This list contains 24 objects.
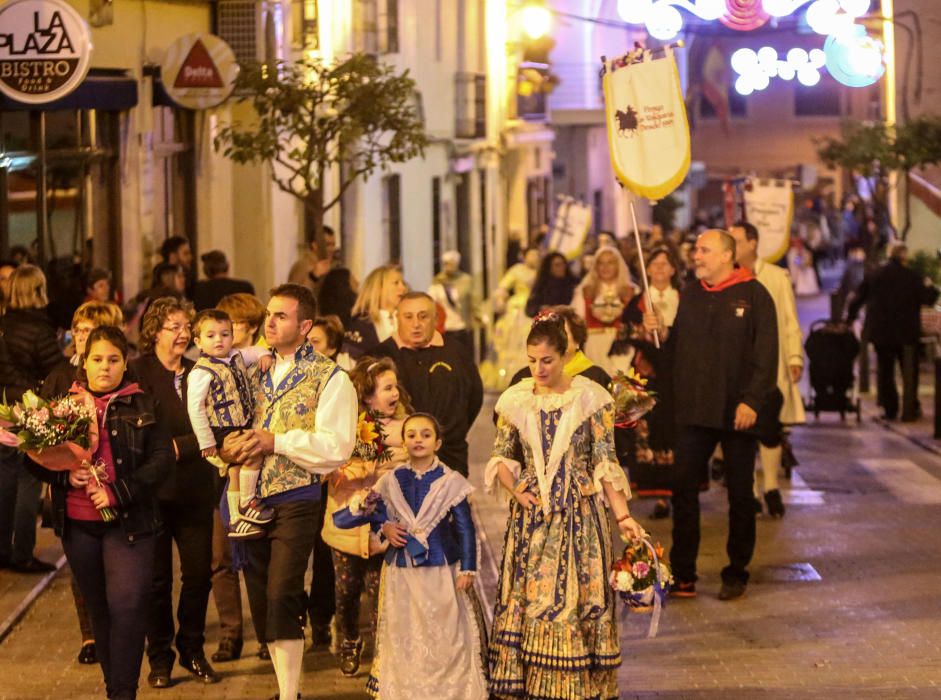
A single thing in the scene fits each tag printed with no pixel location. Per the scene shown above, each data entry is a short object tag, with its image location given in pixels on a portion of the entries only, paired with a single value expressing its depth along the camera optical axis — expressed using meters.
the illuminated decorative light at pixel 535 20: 39.94
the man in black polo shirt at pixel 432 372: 9.86
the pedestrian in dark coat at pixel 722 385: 10.70
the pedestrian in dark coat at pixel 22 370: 11.64
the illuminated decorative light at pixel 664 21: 26.41
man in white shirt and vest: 8.14
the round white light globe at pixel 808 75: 30.09
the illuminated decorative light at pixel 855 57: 29.03
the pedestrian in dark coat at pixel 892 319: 20.39
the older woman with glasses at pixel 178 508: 9.11
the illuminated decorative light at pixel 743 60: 31.23
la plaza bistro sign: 13.62
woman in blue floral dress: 8.32
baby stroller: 19.34
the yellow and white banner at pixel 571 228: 27.66
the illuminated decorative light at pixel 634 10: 27.72
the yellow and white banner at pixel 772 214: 19.45
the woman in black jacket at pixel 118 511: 8.07
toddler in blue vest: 8.19
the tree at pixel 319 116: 18.33
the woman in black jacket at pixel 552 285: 20.56
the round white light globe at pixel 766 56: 30.84
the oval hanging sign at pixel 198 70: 18.58
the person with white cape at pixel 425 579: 8.34
